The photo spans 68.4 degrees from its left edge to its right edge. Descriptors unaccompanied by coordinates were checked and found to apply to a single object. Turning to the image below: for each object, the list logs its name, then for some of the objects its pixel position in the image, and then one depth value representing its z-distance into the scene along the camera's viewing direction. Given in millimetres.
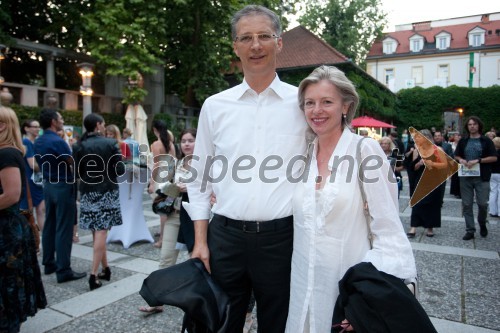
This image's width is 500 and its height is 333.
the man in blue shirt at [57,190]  4379
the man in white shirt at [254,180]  1956
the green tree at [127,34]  13570
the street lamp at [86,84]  10742
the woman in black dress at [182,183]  3436
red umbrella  16978
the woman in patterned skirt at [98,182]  4320
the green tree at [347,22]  34406
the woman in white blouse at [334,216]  1739
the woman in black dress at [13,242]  2703
